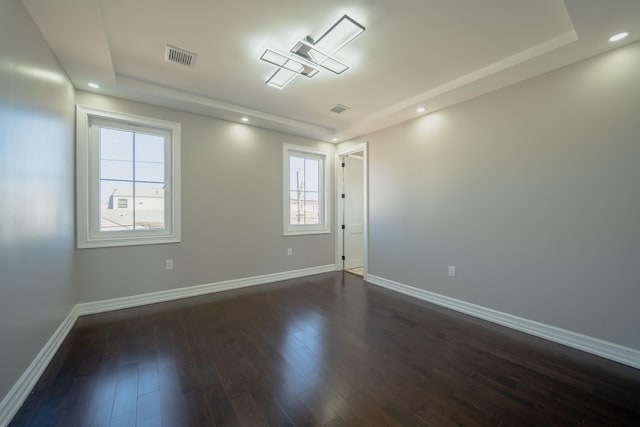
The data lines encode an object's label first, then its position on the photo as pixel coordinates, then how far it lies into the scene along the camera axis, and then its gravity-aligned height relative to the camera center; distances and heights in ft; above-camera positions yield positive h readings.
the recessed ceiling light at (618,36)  6.39 +4.52
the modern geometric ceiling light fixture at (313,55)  6.55 +4.76
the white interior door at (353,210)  17.08 +0.23
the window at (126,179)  9.52 +1.40
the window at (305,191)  14.75 +1.40
